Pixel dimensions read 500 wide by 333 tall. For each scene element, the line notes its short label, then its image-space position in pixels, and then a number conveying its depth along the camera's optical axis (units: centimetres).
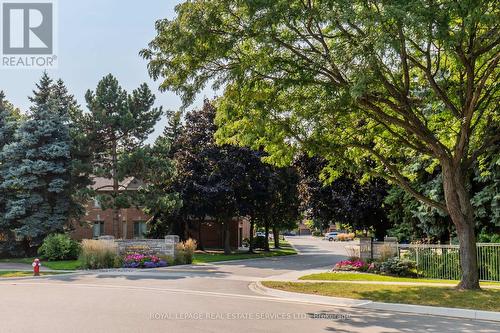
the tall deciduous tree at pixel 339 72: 1163
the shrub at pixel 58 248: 2928
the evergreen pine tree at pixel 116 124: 3267
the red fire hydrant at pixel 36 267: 2228
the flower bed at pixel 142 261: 2609
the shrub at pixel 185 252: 2852
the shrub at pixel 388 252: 2303
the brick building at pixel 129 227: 4738
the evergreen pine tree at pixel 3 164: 3297
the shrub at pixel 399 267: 2119
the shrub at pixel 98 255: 2531
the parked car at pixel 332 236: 8170
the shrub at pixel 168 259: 2744
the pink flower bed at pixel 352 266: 2302
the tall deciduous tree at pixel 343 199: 2823
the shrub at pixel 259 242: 4712
